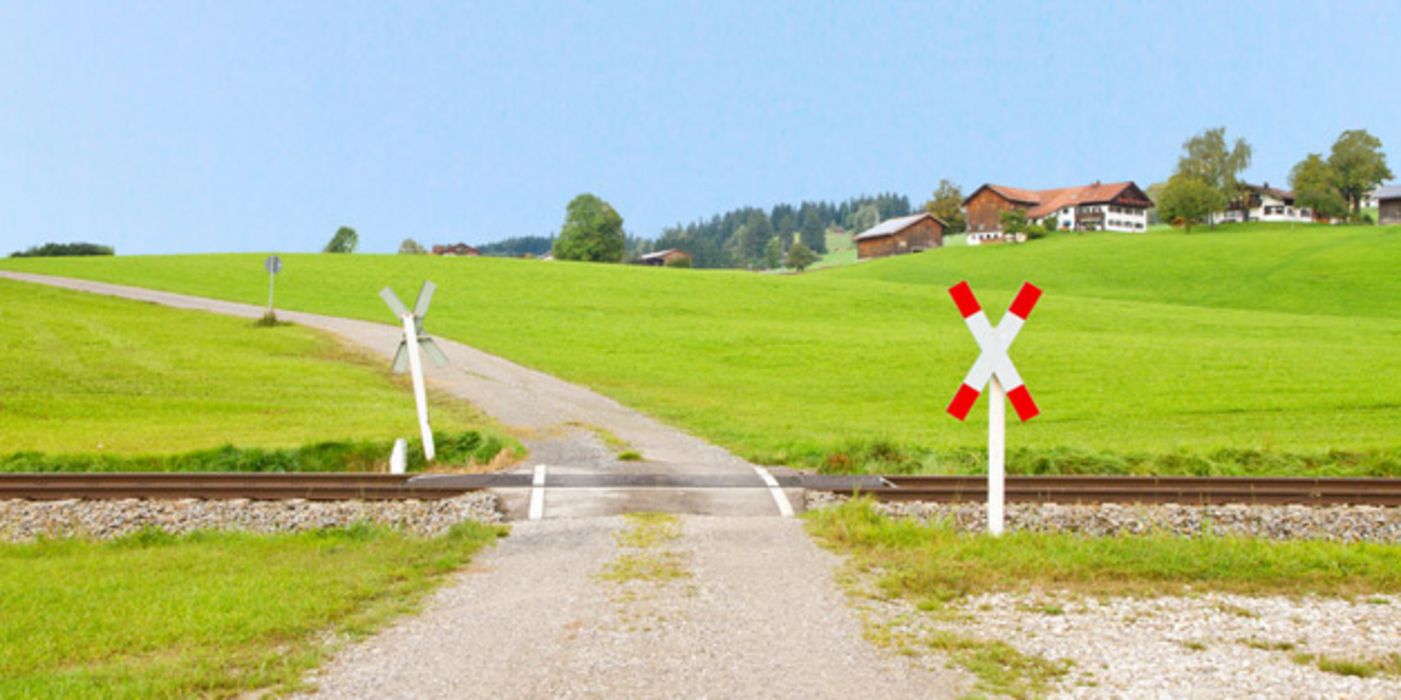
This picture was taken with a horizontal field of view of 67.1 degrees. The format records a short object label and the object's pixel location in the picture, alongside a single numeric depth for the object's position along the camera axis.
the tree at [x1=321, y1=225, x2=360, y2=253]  146.12
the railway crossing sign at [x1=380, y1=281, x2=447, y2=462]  16.61
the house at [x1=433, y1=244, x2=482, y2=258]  168.75
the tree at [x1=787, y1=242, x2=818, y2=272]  139.50
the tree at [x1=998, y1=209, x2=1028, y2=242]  122.94
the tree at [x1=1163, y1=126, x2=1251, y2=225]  128.75
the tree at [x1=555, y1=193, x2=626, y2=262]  124.56
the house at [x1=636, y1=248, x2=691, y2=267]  156.75
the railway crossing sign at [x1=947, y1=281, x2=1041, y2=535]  10.72
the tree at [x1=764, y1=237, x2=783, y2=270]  177.00
